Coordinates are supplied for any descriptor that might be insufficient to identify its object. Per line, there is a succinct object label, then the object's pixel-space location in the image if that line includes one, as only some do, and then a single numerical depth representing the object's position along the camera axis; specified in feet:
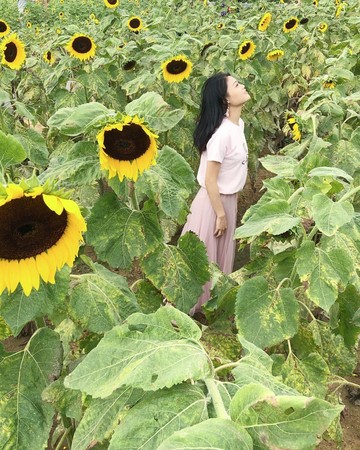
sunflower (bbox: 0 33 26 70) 13.02
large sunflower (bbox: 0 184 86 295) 3.43
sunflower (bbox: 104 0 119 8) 18.47
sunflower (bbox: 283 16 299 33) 18.39
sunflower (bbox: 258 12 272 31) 17.87
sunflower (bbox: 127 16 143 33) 17.00
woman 10.18
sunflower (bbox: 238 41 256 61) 14.79
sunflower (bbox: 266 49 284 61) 16.28
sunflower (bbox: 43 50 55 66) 15.87
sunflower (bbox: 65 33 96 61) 12.98
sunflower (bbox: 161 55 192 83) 11.73
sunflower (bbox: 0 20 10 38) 16.16
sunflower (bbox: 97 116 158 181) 4.92
